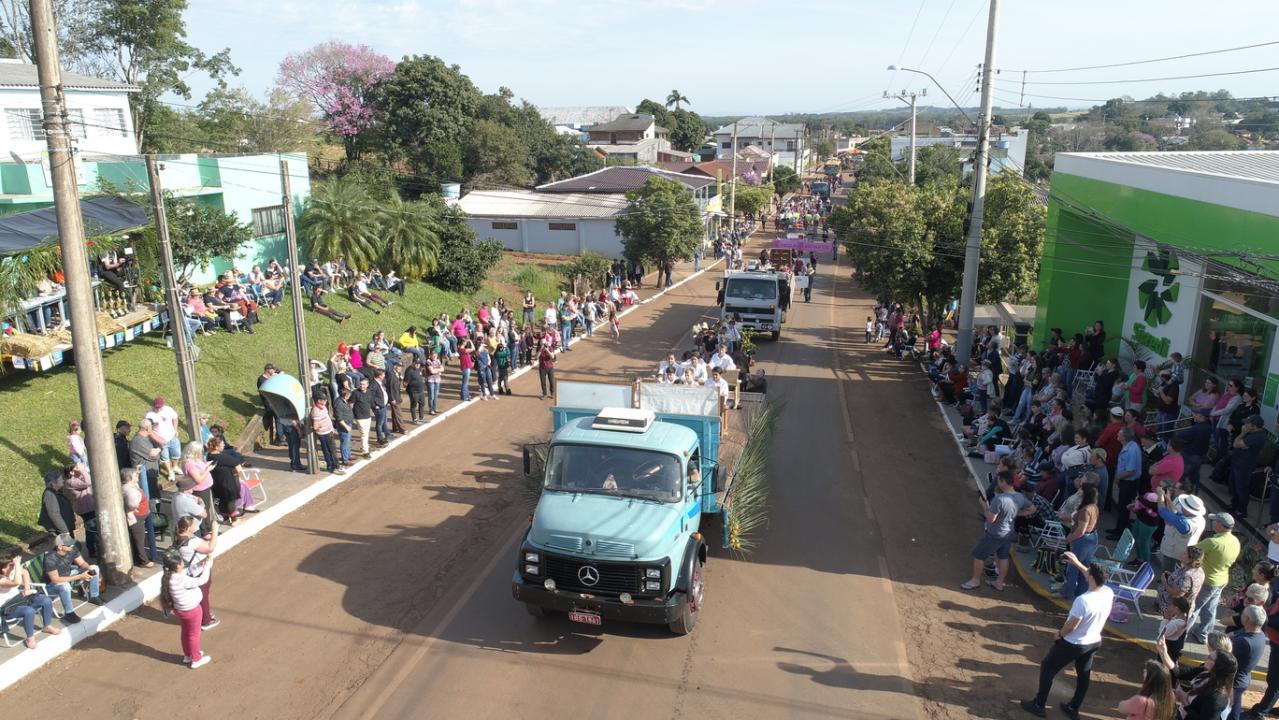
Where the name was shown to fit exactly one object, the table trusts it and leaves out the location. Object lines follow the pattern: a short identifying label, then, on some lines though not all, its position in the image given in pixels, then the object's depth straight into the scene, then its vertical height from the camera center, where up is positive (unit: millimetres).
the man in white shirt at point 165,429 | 12789 -3958
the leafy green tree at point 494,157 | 52781 +997
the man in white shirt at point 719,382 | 11867 -3462
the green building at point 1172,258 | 12859 -1601
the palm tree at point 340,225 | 25906 -1647
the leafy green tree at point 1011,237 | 22641 -1741
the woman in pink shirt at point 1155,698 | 5941 -3738
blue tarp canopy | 13836 -926
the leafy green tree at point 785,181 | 84125 -887
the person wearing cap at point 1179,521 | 9305 -3893
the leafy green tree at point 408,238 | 27516 -2172
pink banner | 36469 -3284
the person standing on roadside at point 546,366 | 19234 -4442
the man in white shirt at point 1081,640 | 7324 -4125
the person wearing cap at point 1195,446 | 11680 -3817
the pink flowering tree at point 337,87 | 52438 +5397
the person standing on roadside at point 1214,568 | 8555 -4045
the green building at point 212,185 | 21062 -334
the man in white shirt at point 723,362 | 17498 -4003
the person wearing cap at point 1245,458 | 11070 -3786
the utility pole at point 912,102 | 38625 +3551
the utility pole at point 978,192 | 20141 -469
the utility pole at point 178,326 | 11922 -2220
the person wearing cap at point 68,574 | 8953 -4406
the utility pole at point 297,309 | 13859 -2305
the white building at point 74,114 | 24312 +1939
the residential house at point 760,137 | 128000 +5815
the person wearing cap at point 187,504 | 9977 -3948
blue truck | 8422 -3641
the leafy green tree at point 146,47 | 38719 +6130
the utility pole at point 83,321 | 9141 -1733
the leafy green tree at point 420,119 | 50812 +3261
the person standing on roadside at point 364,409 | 14633 -4132
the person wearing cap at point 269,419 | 14766 -4572
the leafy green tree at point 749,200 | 62969 -2062
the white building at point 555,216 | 43500 -2303
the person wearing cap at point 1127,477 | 11008 -4020
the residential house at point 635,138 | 90062 +4104
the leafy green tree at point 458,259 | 29453 -3053
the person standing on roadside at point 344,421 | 14195 -4225
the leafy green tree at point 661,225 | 36938 -2323
